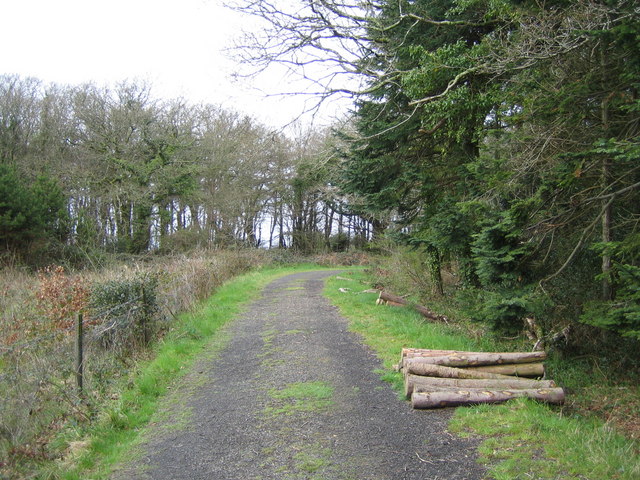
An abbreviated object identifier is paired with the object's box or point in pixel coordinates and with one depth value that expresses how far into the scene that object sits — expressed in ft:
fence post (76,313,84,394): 20.27
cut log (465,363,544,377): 20.70
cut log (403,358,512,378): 20.01
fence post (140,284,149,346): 30.86
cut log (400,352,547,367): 20.93
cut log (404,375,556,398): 19.03
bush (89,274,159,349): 27.99
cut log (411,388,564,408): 18.07
